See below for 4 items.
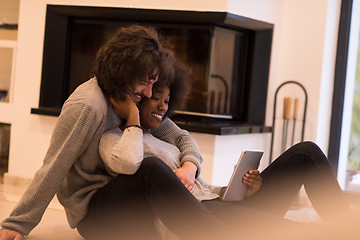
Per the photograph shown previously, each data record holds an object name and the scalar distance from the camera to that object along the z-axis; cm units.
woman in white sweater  340
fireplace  547
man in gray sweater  349
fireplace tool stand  570
